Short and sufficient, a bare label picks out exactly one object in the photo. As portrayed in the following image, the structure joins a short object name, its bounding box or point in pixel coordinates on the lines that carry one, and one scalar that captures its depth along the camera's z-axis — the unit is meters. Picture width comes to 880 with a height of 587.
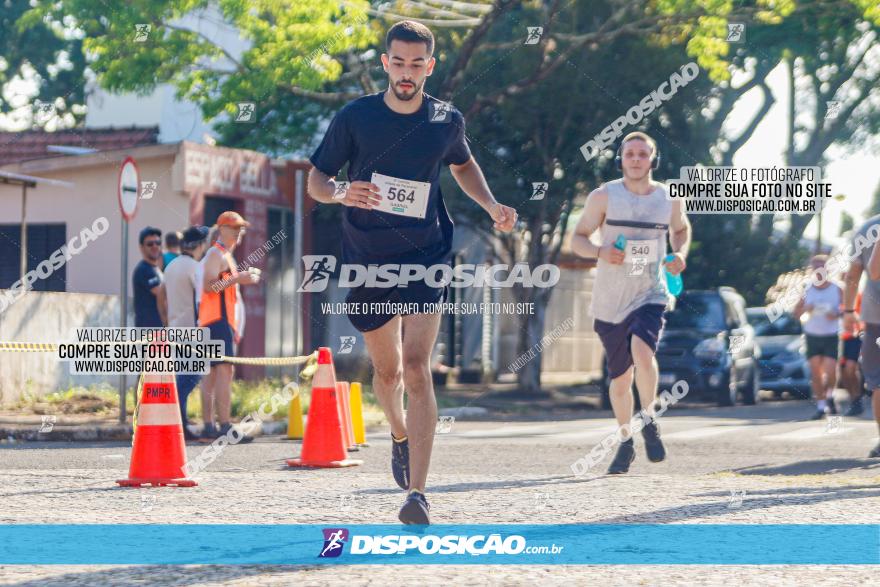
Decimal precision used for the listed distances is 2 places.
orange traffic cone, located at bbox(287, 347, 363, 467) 9.88
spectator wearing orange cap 12.34
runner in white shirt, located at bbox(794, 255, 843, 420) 16.44
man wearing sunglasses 13.62
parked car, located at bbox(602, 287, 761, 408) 21.27
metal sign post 14.12
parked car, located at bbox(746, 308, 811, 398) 24.95
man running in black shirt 6.23
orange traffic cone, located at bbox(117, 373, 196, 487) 8.28
